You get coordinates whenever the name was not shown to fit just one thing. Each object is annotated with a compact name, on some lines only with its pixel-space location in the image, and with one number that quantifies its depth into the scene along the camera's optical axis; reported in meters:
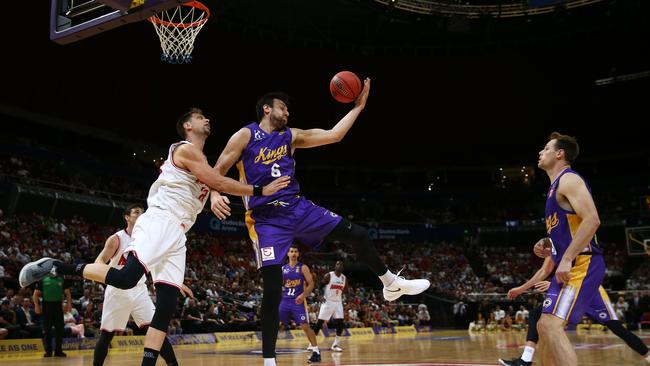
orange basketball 6.11
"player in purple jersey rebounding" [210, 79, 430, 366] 5.37
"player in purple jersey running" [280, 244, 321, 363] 11.96
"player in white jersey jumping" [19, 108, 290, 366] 5.10
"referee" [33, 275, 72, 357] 11.44
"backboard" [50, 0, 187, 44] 7.68
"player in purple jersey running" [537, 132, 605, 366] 4.68
